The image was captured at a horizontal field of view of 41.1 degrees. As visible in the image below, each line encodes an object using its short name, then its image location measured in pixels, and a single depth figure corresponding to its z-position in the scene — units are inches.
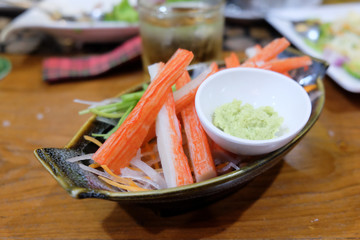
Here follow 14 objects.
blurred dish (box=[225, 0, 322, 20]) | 27.3
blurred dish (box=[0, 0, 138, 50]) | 20.9
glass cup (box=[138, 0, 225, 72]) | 16.7
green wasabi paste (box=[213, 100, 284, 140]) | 11.9
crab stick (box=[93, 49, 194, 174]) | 11.9
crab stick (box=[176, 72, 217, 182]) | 12.1
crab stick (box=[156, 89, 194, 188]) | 11.9
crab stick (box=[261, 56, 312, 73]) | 13.9
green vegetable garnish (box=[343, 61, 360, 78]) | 17.6
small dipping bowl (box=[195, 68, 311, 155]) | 11.9
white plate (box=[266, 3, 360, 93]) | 17.4
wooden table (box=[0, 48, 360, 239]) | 12.7
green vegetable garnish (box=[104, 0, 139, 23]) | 22.7
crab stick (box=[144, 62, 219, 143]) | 12.9
